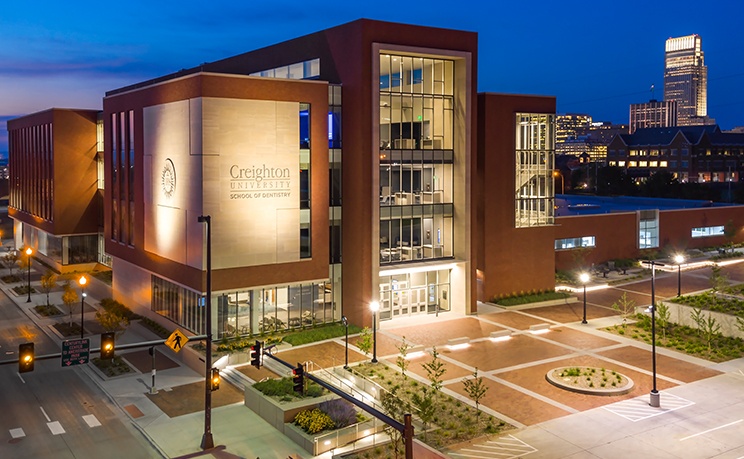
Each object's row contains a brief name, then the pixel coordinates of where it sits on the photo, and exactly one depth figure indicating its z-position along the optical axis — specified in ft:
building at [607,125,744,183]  527.40
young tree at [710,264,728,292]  159.43
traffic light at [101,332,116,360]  85.20
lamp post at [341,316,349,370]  118.15
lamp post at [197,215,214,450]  90.22
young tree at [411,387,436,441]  89.61
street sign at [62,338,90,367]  86.92
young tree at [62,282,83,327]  161.99
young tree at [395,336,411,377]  111.98
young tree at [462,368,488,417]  97.46
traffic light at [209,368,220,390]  91.66
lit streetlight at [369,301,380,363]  118.83
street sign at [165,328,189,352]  93.76
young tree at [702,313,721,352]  132.42
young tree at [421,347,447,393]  101.06
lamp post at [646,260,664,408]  102.12
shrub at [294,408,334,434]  92.79
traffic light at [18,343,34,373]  78.95
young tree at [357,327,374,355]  123.03
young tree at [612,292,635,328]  153.89
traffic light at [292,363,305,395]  89.35
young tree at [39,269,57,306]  179.73
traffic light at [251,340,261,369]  99.40
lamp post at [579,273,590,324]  149.28
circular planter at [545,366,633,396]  108.27
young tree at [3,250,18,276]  229.86
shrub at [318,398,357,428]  94.94
